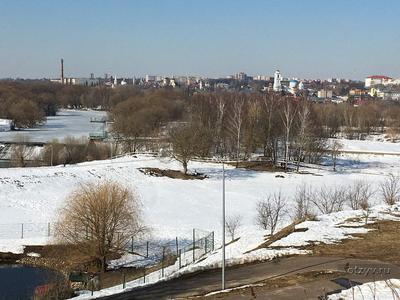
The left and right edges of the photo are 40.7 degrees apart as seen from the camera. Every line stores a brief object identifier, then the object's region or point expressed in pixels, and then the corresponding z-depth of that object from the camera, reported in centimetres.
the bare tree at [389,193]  3703
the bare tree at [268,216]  3234
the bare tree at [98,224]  2805
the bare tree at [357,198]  3770
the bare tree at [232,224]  3289
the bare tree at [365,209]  2998
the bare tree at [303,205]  3622
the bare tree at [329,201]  3728
